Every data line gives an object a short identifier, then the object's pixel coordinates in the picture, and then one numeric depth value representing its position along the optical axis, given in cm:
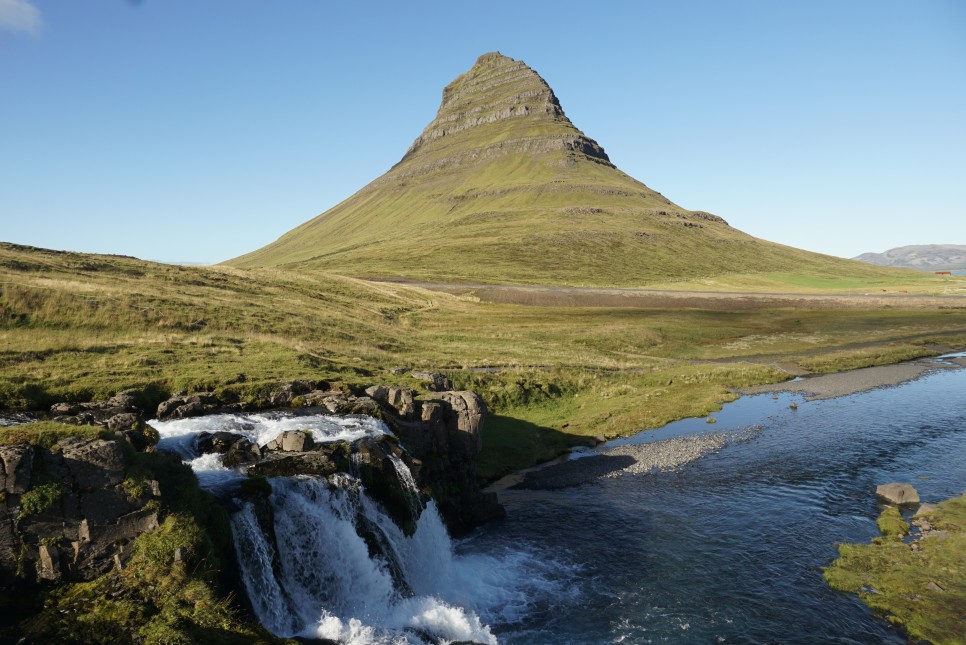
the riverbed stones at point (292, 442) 3189
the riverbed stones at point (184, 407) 3775
